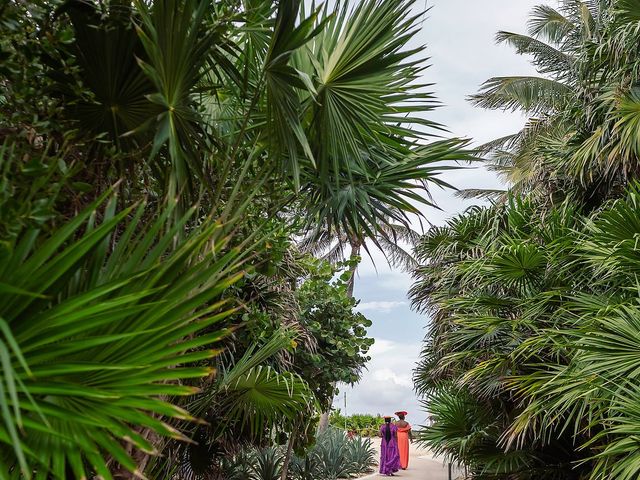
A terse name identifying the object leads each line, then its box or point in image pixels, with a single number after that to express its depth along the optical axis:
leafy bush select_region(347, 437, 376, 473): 14.02
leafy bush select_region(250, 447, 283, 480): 10.35
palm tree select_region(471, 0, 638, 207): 8.94
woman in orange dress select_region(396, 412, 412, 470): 14.74
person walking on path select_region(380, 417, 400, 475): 13.80
